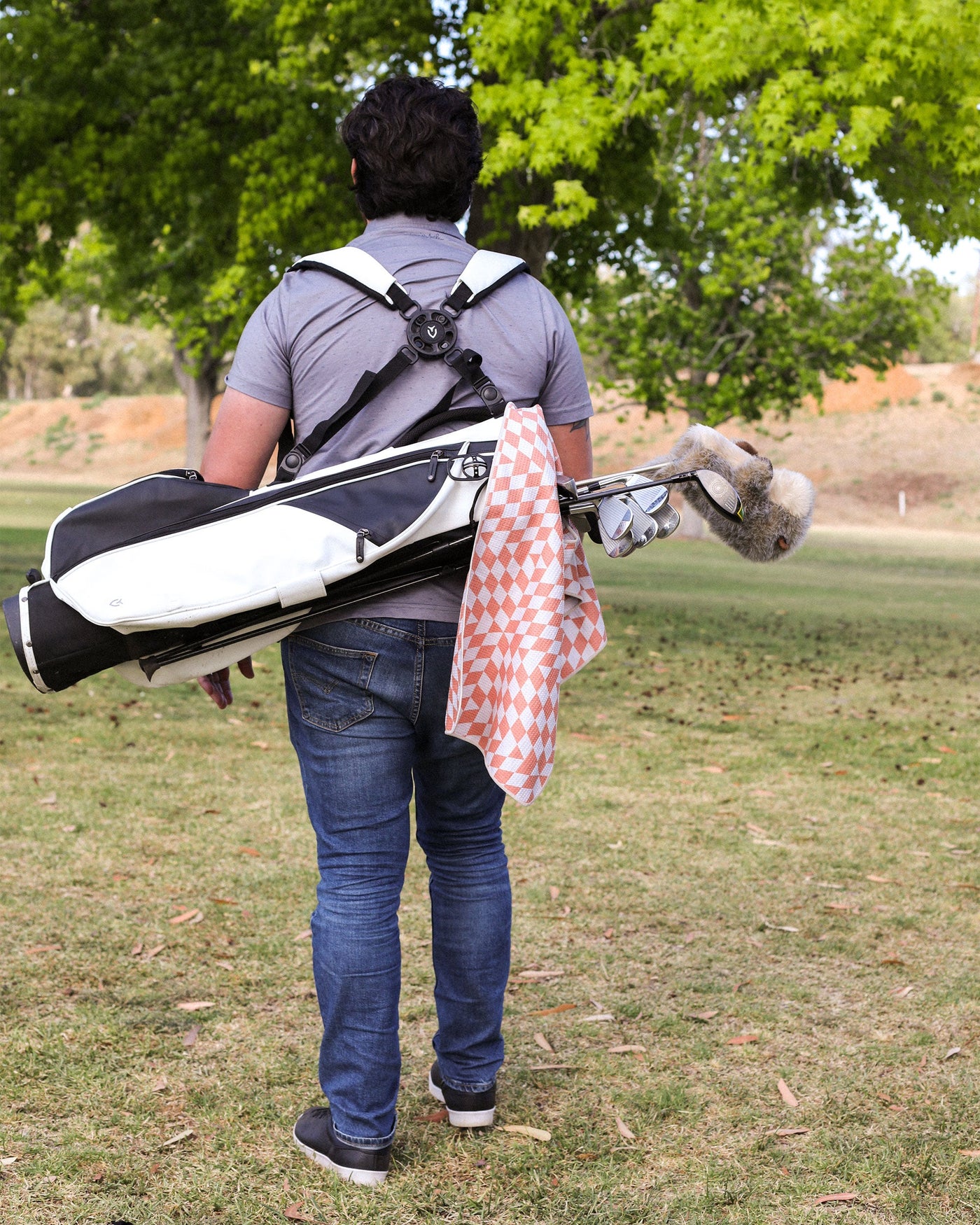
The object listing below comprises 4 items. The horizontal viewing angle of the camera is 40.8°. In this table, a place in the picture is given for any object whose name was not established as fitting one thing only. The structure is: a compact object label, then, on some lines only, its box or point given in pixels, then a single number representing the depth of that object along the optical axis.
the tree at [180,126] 12.91
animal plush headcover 2.81
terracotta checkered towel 2.53
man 2.59
